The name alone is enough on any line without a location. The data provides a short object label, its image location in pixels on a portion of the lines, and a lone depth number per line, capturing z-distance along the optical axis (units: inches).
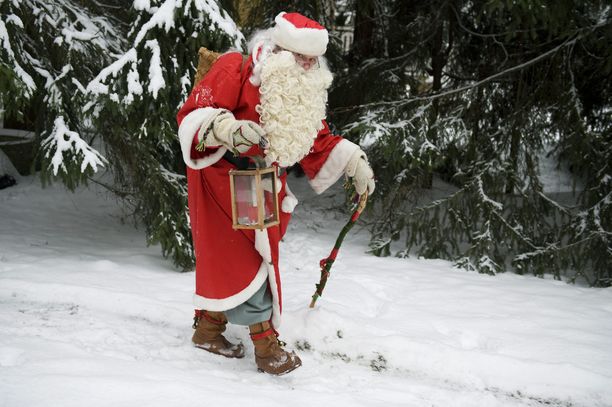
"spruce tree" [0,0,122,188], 154.0
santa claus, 104.9
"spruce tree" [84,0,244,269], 160.4
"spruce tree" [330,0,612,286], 195.6
